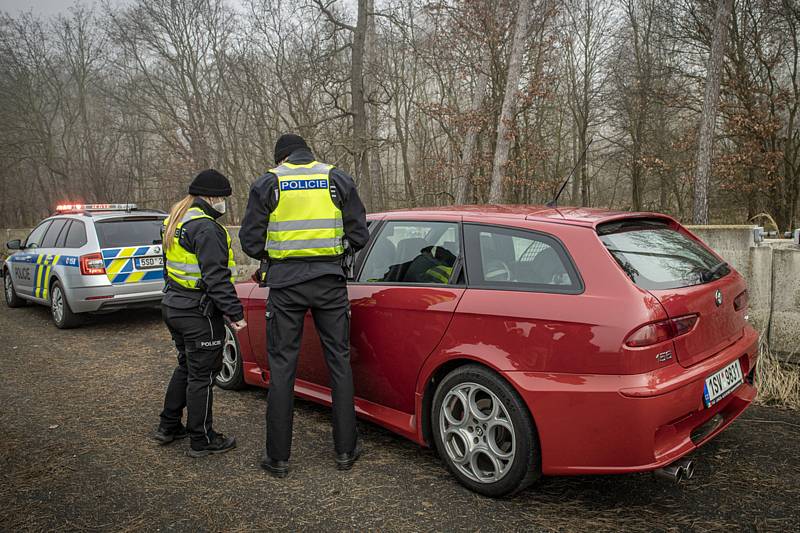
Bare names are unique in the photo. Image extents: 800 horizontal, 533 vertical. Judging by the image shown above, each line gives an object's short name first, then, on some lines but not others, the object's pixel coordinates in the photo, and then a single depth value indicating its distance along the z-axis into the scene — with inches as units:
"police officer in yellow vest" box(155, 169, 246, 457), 137.8
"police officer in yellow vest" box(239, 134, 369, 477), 130.1
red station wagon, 100.9
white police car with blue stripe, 289.6
